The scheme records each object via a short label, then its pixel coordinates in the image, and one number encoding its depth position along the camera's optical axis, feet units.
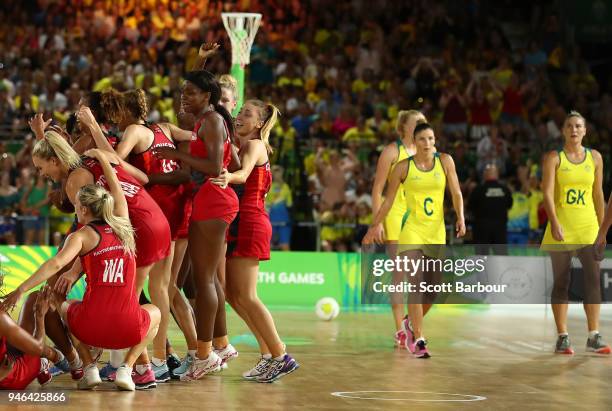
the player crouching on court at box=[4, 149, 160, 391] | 47.09
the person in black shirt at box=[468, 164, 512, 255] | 106.11
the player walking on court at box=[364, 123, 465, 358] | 69.00
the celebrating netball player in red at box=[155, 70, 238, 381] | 51.31
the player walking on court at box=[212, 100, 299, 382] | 53.47
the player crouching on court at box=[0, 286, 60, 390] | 46.06
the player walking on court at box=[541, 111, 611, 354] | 70.28
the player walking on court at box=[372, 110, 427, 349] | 71.77
